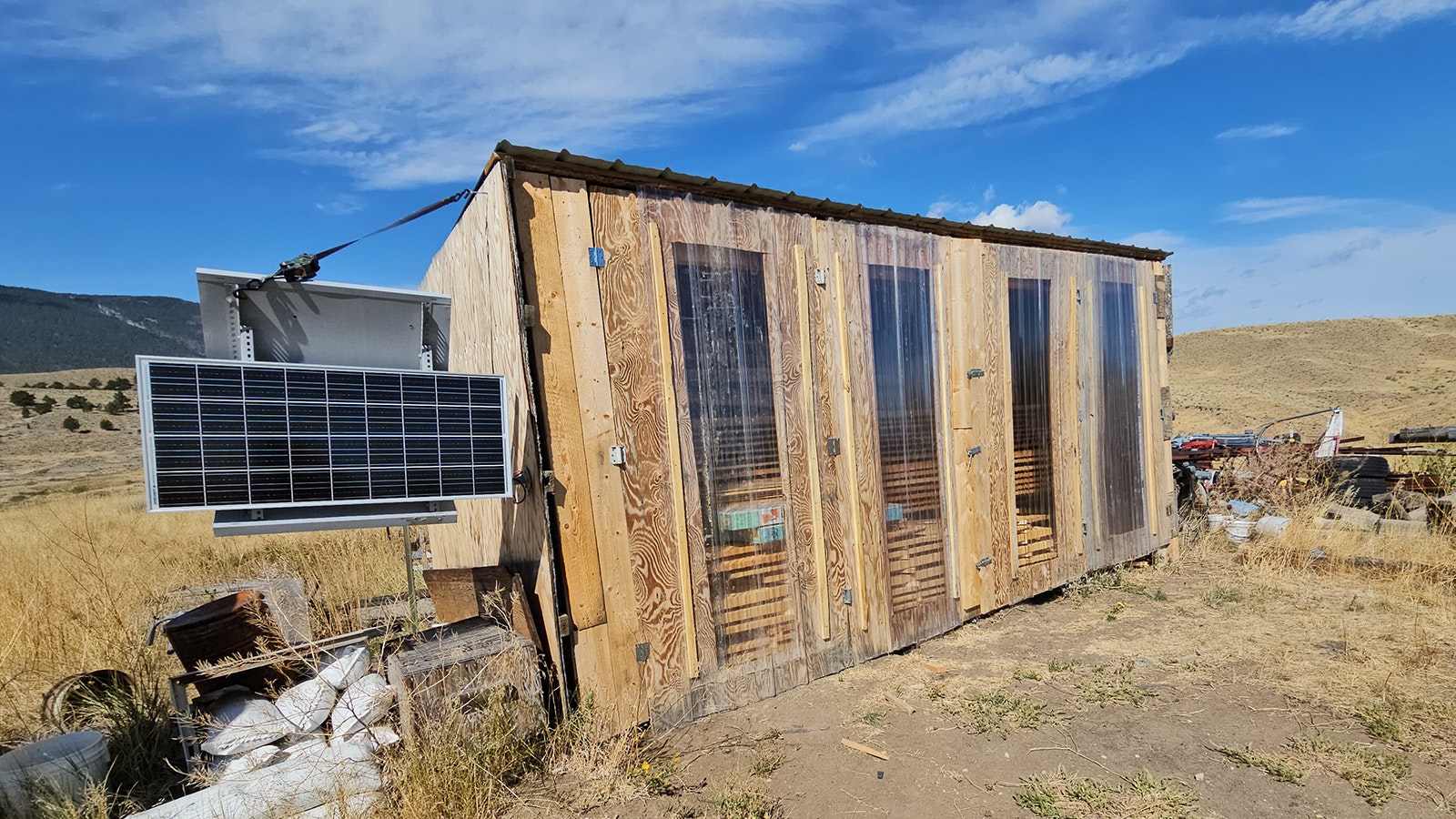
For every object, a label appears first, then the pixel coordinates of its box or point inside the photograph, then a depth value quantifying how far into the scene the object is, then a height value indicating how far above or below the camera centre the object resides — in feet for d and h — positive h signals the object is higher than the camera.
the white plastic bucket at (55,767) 9.96 -4.86
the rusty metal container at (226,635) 11.61 -3.46
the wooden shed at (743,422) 12.70 -0.35
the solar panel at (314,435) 9.41 -0.06
